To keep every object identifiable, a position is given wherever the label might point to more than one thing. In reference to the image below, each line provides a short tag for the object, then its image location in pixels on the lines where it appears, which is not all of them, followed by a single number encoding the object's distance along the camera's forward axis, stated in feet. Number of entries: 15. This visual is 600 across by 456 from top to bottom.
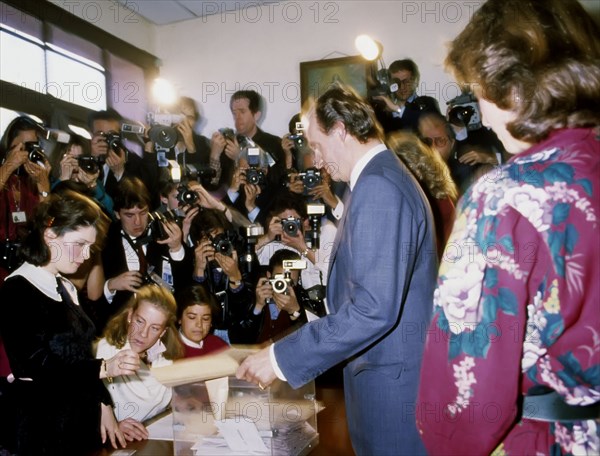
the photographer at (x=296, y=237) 11.26
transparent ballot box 4.38
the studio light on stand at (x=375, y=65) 11.51
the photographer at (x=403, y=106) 11.43
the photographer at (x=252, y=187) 11.76
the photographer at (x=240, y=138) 12.05
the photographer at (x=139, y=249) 10.46
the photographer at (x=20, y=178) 8.99
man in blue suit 3.64
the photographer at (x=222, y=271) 10.89
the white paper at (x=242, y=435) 4.32
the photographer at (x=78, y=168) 10.26
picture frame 12.76
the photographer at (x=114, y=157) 11.15
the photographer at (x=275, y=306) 10.48
